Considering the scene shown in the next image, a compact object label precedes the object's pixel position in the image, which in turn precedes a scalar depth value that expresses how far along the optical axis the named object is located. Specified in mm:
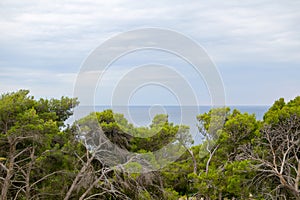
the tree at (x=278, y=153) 9797
